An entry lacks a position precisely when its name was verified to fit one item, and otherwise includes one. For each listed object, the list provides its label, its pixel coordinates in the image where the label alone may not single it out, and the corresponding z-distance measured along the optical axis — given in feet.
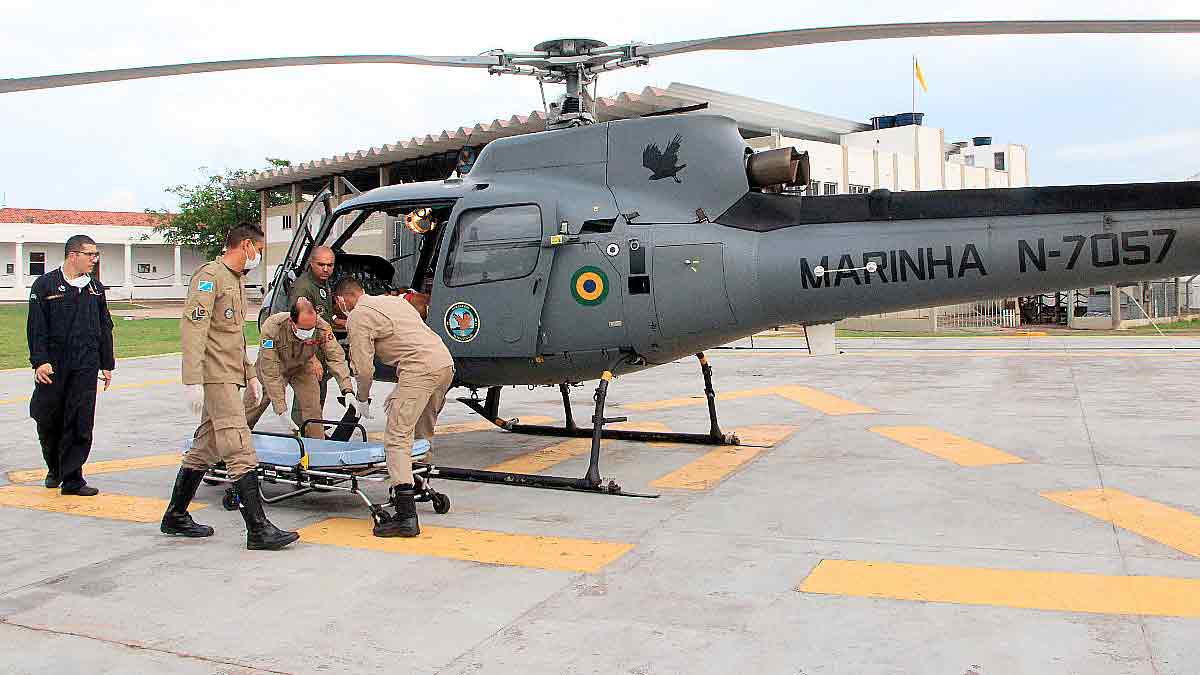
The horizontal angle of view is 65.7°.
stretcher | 20.97
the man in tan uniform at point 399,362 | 19.66
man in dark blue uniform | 23.26
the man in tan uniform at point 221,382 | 18.60
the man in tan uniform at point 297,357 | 22.91
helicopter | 21.29
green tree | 196.13
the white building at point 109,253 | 213.87
